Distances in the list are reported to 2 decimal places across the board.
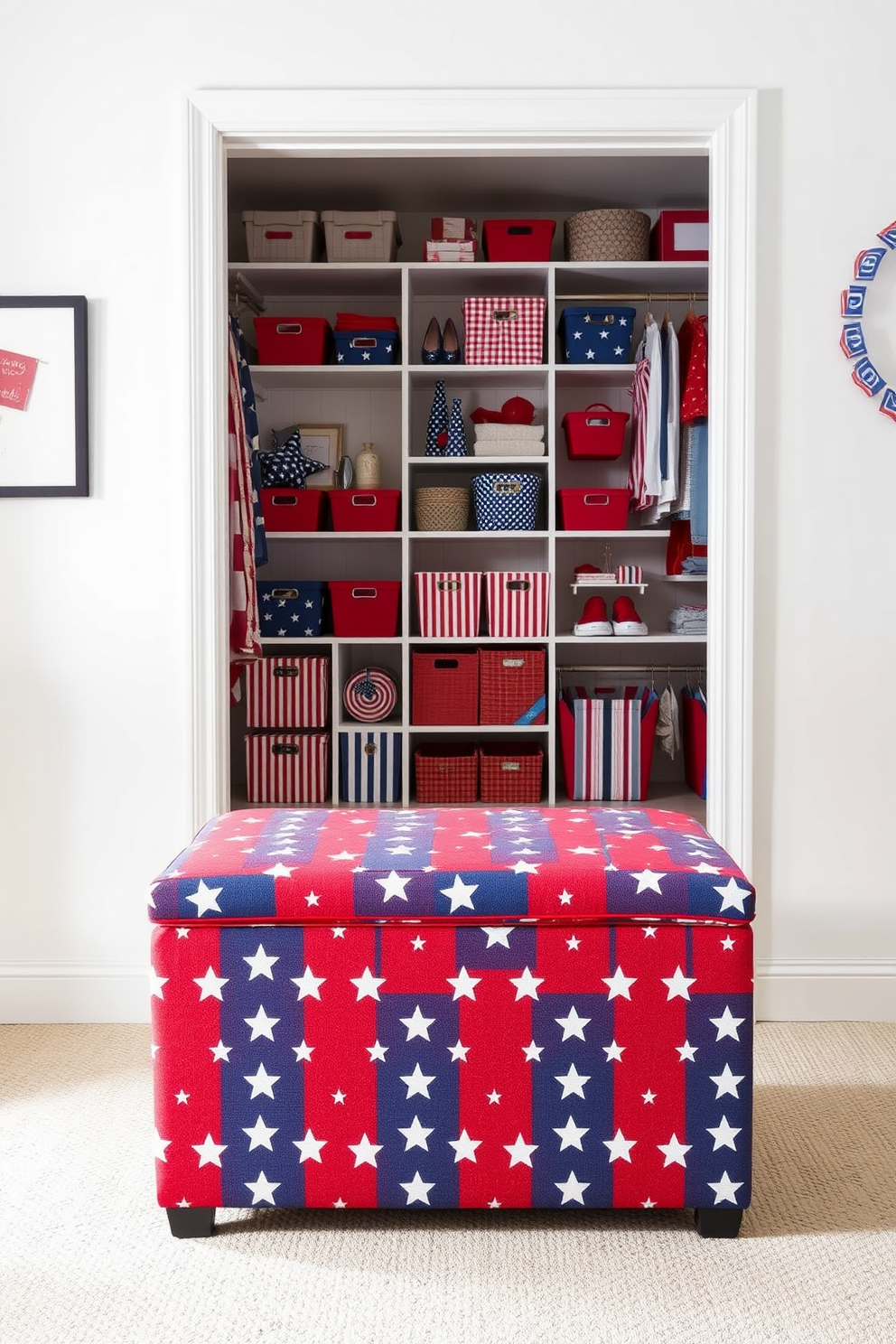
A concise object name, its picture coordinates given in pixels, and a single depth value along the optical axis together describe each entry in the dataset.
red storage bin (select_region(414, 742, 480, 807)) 4.08
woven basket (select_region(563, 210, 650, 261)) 3.90
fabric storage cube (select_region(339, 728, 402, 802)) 4.10
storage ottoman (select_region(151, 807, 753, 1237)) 1.67
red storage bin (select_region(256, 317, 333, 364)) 4.02
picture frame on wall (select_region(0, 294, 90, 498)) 2.61
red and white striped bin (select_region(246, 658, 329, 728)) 4.14
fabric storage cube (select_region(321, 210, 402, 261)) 3.92
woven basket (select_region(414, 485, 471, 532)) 4.09
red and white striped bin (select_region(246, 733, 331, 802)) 4.15
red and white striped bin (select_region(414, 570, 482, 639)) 4.06
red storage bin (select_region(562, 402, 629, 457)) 4.08
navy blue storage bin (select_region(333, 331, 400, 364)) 4.03
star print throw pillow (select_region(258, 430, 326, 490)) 4.10
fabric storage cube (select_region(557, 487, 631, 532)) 4.05
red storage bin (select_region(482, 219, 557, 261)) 3.89
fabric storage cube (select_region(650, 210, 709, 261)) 3.89
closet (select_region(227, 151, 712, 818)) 3.88
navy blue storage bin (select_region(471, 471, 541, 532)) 4.05
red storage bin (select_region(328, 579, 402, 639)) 4.09
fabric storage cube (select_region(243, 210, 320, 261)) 3.91
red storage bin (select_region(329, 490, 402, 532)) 4.08
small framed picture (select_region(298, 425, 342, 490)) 4.31
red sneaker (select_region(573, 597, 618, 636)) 4.09
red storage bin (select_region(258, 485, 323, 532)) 4.08
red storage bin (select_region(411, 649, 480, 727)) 4.07
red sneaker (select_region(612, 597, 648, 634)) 4.10
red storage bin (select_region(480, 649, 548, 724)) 4.04
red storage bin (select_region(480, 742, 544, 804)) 4.05
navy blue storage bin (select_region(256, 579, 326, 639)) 4.13
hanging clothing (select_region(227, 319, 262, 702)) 2.83
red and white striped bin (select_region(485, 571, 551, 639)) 4.04
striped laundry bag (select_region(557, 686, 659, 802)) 4.12
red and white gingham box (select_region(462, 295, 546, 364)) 3.94
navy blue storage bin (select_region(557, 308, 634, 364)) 3.99
